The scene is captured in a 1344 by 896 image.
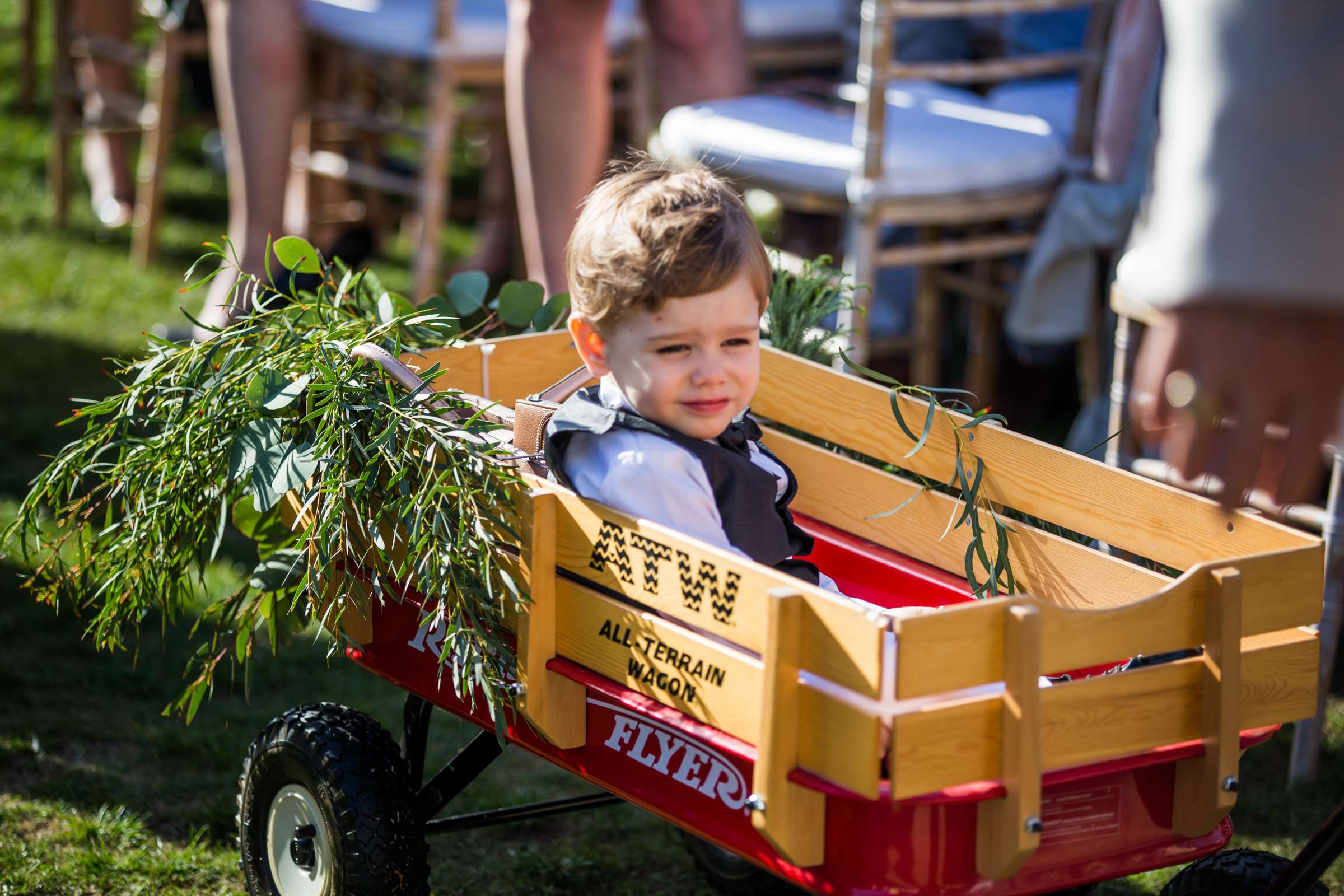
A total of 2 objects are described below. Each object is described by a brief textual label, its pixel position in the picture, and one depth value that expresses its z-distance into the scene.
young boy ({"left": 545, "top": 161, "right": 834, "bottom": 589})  3.42
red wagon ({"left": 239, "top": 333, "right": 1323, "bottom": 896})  3.18
